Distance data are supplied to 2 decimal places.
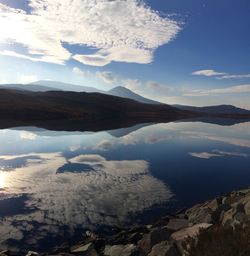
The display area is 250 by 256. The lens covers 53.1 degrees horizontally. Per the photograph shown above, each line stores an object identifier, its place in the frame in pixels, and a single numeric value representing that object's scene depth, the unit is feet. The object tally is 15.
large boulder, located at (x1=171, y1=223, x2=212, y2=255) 26.22
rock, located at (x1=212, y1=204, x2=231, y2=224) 35.34
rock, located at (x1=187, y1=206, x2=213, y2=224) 35.85
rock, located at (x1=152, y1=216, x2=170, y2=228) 39.07
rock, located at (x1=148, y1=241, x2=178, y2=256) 25.72
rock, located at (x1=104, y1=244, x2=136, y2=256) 29.17
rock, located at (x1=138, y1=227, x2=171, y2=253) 29.29
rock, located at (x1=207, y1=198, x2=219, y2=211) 40.82
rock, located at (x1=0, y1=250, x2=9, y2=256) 32.31
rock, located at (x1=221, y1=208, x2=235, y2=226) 30.12
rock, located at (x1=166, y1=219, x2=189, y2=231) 34.28
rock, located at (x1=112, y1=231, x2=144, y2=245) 33.49
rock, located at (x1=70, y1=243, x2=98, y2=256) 30.35
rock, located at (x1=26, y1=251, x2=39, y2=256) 32.34
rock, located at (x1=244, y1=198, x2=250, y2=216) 31.40
